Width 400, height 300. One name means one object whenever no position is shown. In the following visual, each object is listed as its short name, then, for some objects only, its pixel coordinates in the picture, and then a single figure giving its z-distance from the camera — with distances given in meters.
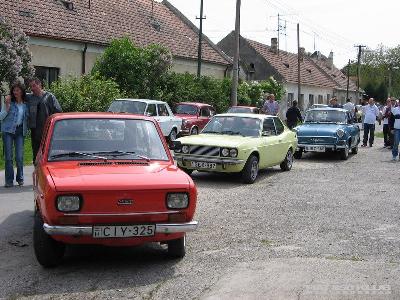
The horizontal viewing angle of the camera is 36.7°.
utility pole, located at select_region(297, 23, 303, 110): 52.51
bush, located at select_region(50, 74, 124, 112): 20.17
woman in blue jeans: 10.51
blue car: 17.97
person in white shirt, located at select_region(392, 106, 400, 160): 17.61
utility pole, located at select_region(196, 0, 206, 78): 34.06
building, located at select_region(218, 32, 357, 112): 55.97
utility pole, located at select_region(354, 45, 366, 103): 78.53
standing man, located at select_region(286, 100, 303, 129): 21.92
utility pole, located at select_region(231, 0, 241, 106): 28.09
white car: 20.12
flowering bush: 18.16
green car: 12.19
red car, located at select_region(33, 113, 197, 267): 5.73
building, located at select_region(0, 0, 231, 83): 24.52
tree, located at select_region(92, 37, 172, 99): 24.97
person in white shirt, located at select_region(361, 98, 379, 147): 22.56
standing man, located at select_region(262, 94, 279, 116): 21.69
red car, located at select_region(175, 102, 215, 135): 23.75
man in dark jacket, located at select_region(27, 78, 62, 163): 10.37
